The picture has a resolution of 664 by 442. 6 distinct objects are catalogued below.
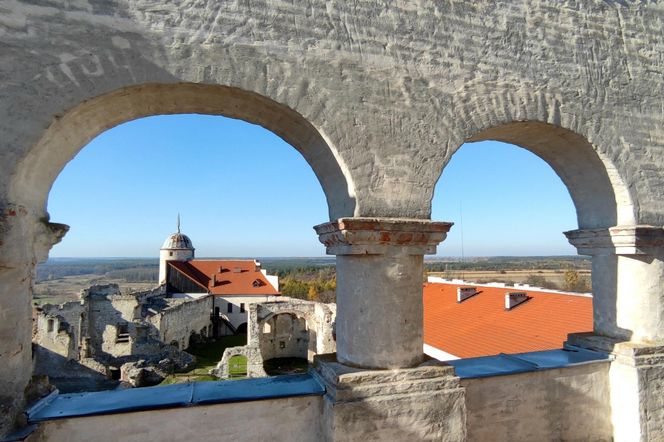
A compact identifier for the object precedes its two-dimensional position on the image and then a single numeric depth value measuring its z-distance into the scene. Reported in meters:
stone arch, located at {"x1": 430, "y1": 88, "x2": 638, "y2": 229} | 3.80
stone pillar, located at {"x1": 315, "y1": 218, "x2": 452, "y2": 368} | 3.36
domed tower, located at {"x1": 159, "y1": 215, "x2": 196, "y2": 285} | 42.78
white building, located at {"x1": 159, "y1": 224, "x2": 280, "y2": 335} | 36.38
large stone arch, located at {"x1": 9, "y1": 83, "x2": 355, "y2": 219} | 2.97
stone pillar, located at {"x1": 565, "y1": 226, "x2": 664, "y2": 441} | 4.10
